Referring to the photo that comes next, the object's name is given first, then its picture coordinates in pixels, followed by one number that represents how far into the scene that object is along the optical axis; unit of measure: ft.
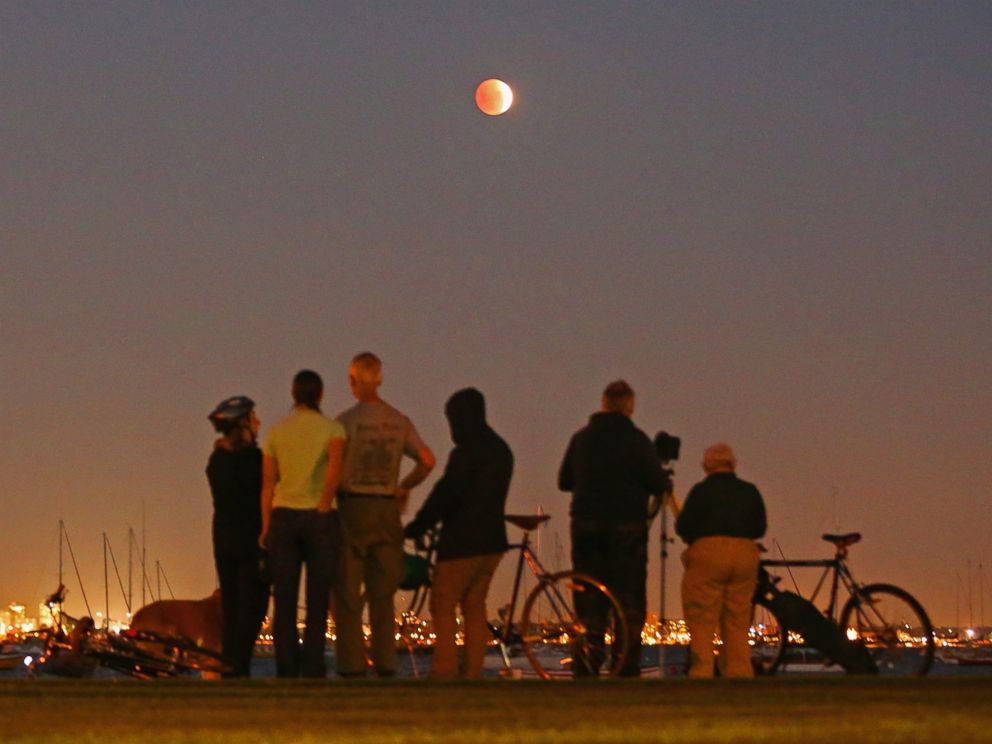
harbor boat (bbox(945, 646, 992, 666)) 506.89
